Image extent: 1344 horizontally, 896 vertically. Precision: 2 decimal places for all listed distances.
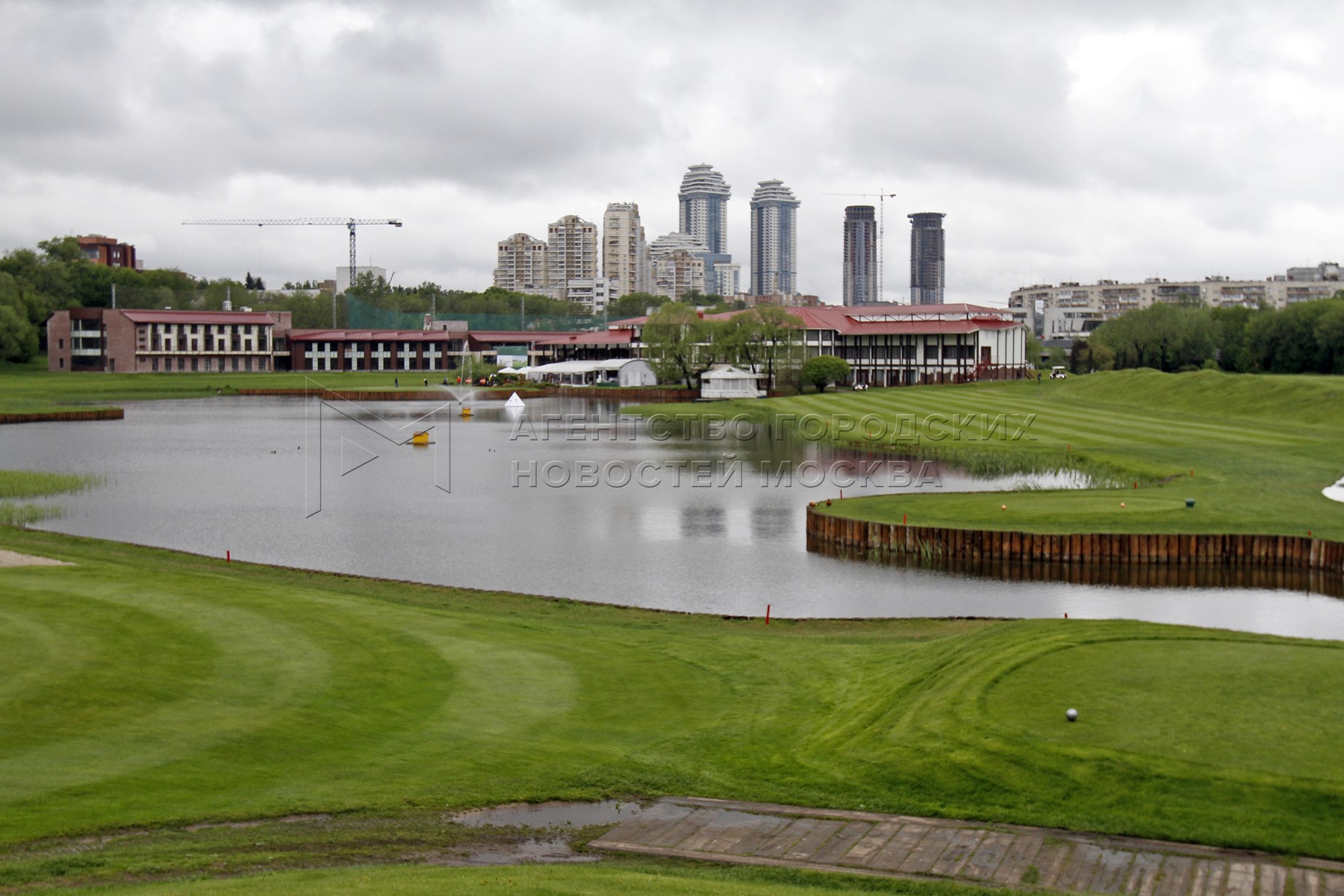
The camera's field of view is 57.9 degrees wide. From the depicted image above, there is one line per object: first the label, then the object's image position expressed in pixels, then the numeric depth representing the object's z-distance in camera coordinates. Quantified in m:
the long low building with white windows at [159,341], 146.00
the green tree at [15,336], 130.25
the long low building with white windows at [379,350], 166.25
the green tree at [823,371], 114.19
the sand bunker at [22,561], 24.95
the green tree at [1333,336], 107.81
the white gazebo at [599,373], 127.00
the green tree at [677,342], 117.94
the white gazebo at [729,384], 110.94
